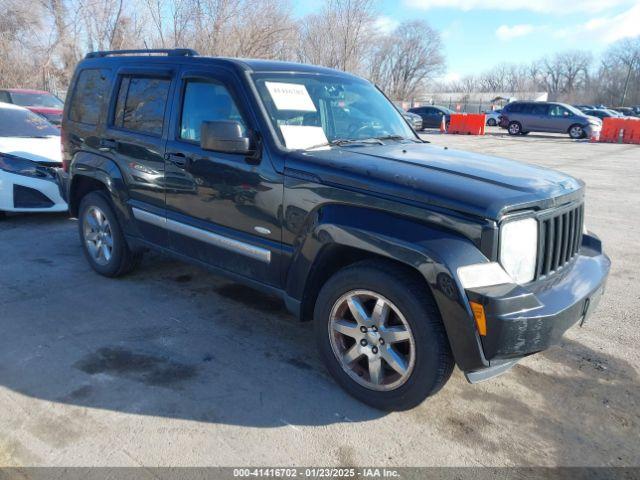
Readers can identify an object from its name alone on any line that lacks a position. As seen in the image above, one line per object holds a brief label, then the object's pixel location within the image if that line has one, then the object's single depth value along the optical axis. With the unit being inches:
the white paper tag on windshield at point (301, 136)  130.9
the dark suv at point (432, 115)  1216.0
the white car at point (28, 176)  260.7
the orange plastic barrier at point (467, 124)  1077.1
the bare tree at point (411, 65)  3228.3
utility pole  2917.3
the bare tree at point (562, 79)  4075.8
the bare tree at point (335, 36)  1136.2
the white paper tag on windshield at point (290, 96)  137.0
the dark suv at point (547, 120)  976.9
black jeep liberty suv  99.1
